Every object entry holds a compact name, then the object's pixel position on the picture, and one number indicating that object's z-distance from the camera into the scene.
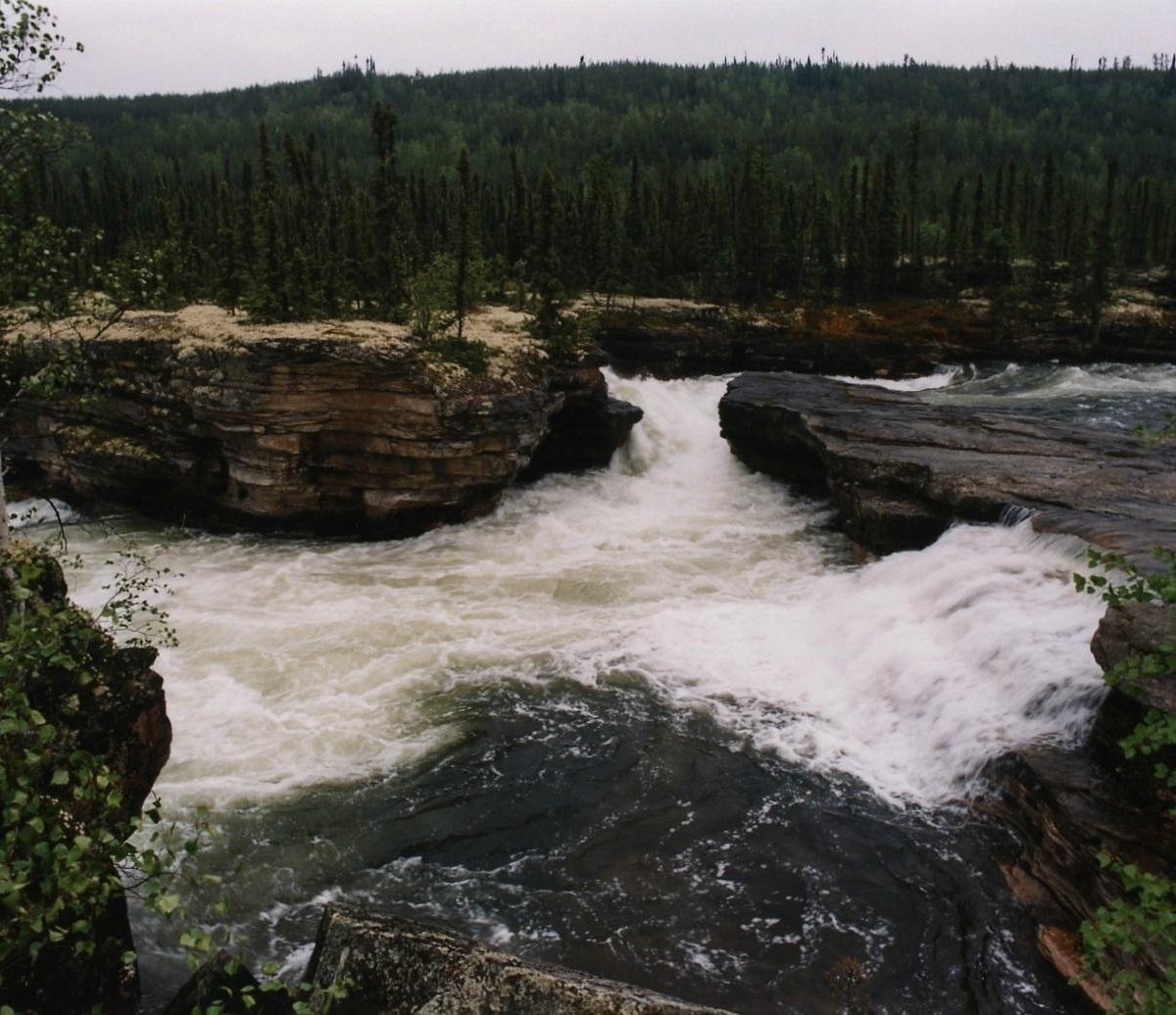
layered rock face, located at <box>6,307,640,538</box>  23.41
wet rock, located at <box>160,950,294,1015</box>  7.68
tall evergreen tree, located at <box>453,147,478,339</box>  27.48
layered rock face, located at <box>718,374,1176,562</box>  18.27
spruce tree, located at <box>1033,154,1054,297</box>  64.69
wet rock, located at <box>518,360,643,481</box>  29.47
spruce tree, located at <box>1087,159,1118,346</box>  57.44
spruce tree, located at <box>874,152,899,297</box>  67.75
